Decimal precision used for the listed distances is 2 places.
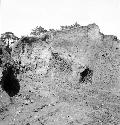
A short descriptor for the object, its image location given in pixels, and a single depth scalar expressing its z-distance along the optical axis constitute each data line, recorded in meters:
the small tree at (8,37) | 44.47
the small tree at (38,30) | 45.06
